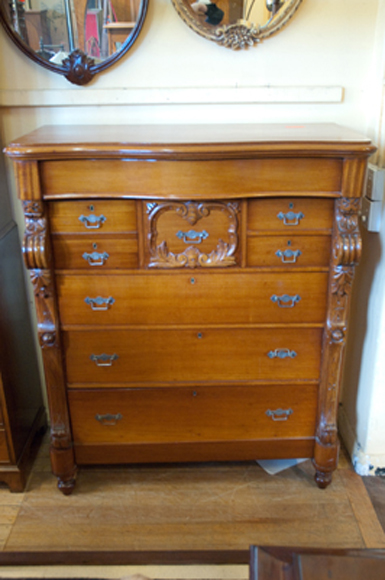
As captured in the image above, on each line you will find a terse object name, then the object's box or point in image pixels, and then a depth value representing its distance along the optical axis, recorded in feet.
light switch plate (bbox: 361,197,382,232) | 6.71
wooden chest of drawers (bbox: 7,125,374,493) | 5.78
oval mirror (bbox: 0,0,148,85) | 6.73
